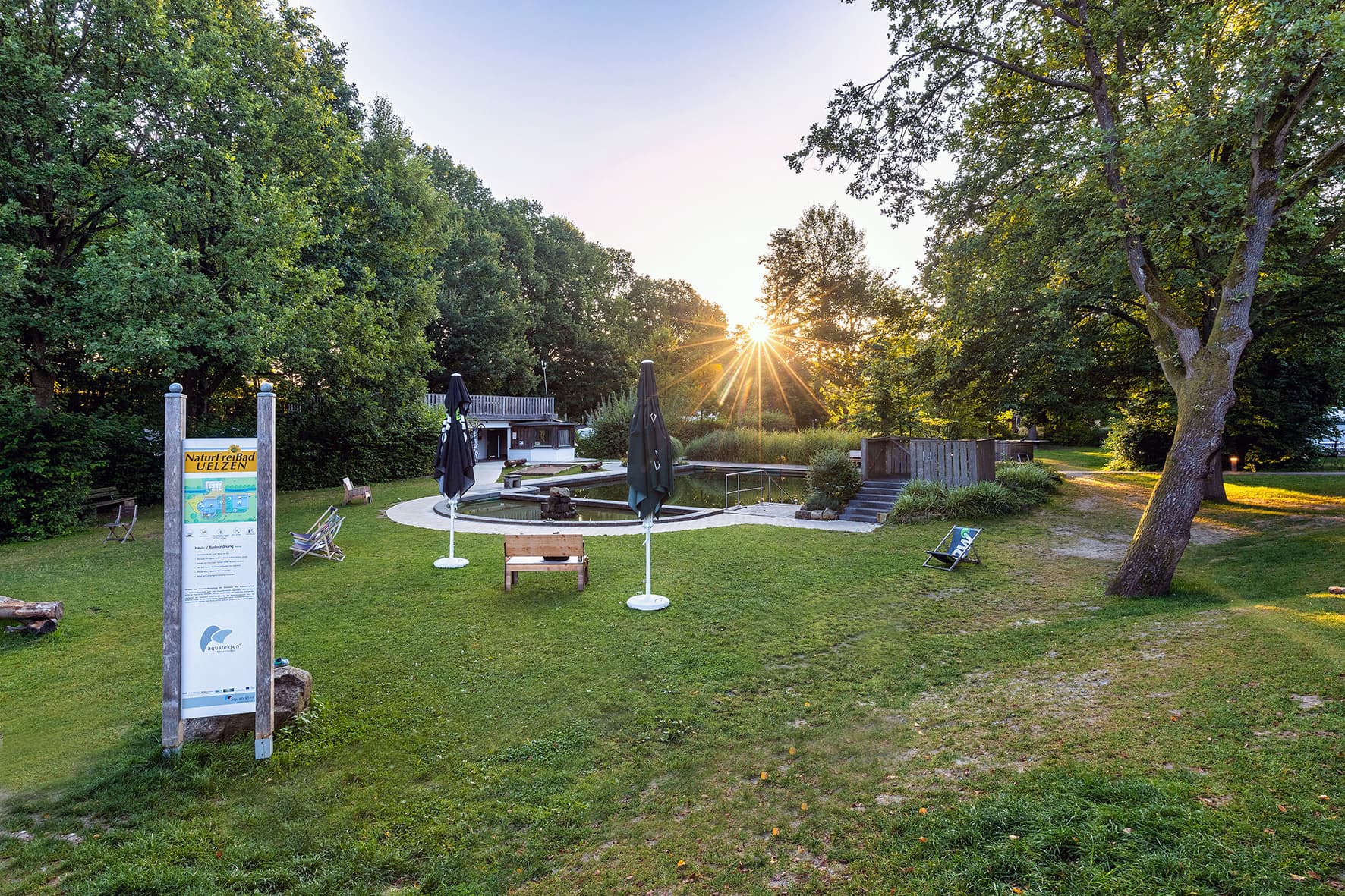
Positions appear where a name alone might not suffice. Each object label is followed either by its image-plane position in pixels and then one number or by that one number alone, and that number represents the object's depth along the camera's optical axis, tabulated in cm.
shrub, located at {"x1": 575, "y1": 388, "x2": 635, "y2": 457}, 2856
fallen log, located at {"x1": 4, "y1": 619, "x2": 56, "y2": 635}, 611
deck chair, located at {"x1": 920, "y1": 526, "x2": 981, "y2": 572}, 886
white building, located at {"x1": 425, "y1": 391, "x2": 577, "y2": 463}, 3089
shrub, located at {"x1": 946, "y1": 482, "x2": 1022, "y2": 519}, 1245
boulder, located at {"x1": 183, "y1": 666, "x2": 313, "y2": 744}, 412
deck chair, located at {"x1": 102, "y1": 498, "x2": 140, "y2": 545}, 1099
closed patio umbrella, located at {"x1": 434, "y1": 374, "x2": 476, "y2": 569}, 929
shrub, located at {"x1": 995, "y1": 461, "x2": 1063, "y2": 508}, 1317
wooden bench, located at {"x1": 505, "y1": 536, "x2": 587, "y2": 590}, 773
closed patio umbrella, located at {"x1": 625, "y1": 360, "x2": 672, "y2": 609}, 716
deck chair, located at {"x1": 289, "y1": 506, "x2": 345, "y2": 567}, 938
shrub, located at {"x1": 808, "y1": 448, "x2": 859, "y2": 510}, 1404
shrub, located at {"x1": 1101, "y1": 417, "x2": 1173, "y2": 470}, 2152
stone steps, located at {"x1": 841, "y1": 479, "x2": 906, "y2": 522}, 1324
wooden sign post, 389
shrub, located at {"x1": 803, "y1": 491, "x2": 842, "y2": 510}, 1386
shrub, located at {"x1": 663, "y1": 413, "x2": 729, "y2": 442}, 3125
